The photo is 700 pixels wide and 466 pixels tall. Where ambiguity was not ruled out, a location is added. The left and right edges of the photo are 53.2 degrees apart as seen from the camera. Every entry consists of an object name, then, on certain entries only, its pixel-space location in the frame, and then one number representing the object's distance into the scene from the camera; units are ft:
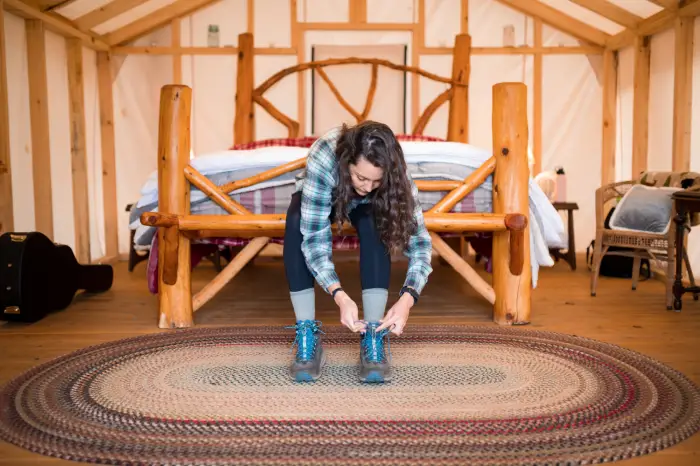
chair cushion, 10.11
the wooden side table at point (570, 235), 13.69
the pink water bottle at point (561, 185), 14.47
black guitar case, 8.39
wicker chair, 9.86
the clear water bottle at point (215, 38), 15.65
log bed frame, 8.11
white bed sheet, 8.53
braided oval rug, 4.50
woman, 5.56
